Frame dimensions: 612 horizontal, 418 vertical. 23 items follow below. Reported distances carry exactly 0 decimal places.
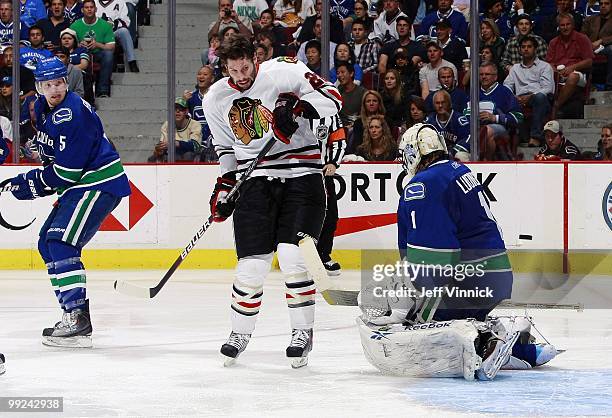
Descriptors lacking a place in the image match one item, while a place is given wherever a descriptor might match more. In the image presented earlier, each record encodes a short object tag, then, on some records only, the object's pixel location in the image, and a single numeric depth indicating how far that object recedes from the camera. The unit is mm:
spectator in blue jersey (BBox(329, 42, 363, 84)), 18797
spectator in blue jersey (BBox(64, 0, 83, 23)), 19641
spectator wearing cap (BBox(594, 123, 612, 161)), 17422
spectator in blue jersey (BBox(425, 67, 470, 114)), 18328
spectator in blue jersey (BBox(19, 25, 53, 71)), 18562
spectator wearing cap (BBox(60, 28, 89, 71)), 19287
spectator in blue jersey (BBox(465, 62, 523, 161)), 18125
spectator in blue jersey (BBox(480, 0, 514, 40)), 18455
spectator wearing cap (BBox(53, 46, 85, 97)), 18906
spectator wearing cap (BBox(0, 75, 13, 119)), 18437
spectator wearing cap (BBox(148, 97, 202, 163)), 18359
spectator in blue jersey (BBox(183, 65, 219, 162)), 18453
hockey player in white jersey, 9523
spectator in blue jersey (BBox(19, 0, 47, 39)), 18794
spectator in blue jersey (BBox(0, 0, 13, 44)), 18625
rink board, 17500
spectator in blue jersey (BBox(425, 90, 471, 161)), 18141
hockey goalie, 8523
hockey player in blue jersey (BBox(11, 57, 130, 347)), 10594
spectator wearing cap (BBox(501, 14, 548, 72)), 18687
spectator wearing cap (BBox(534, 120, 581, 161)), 17781
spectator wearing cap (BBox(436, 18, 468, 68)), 18578
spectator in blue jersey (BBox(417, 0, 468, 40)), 18544
